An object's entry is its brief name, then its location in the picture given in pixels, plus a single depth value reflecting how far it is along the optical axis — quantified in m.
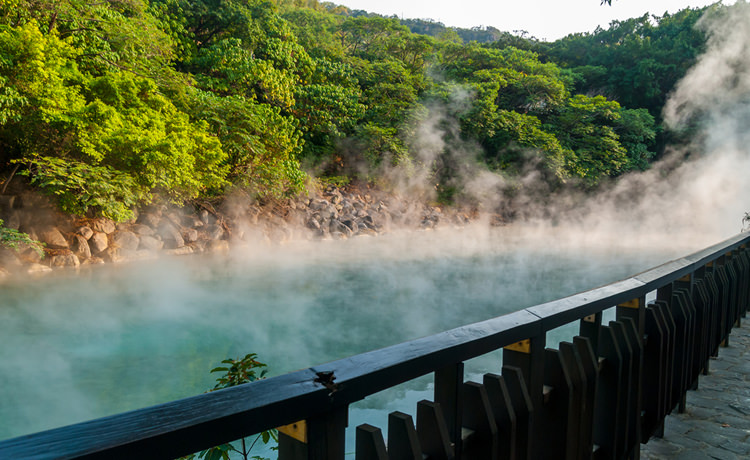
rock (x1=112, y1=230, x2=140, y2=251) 9.24
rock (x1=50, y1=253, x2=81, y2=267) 8.14
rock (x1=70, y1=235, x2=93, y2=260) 8.59
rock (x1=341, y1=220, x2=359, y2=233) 13.83
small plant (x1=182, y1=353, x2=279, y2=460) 2.12
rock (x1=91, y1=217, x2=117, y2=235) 9.07
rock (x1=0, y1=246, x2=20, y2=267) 7.57
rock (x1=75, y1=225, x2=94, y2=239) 8.79
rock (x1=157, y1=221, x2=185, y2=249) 10.07
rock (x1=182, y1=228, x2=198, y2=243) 10.49
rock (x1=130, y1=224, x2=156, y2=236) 9.77
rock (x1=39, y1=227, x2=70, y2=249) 8.31
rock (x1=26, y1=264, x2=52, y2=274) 7.77
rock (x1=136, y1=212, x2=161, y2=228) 10.11
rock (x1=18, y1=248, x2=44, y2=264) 7.83
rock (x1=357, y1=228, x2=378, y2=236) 14.01
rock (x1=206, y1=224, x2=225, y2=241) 10.88
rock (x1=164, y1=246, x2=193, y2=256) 9.94
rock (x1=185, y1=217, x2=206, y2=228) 10.94
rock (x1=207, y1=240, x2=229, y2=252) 10.69
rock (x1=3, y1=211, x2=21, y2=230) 7.90
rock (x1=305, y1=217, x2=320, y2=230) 13.10
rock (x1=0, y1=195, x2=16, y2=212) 8.09
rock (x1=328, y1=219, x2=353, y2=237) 13.42
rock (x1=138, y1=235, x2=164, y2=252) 9.59
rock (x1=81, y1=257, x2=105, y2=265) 8.57
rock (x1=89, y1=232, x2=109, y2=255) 8.83
